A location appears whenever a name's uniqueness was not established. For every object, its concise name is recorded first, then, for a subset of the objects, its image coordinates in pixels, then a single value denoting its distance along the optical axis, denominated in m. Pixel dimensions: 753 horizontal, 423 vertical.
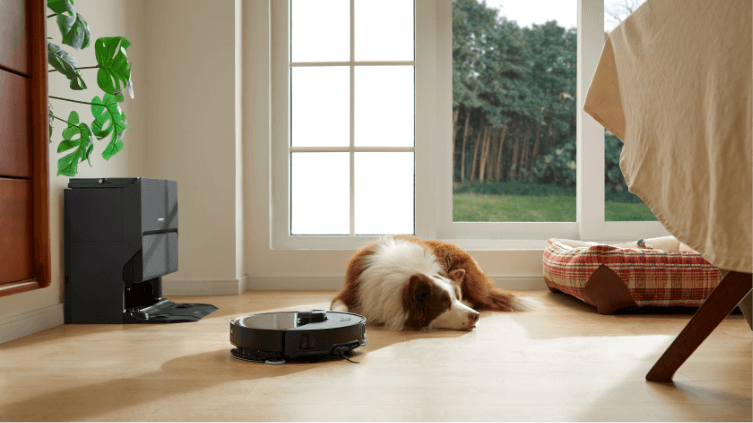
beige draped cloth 0.85
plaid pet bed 2.22
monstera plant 1.78
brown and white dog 1.92
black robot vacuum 1.46
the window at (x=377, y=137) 3.04
